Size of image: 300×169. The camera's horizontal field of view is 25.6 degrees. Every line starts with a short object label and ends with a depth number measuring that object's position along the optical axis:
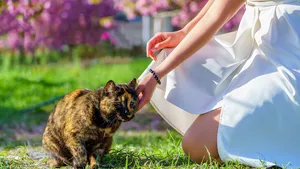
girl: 3.31
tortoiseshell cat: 3.18
